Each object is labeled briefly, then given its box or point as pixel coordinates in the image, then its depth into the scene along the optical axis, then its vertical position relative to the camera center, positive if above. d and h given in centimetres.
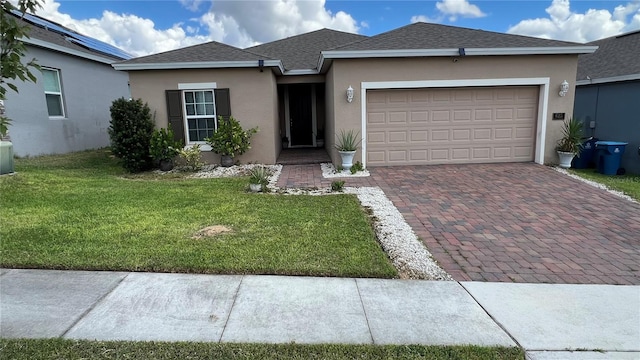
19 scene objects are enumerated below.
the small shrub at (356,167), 959 -126
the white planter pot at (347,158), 955 -100
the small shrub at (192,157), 1020 -94
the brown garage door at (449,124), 1008 -21
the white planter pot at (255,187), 767 -134
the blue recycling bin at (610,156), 943 -109
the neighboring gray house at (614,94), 1004 +53
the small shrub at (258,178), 765 -117
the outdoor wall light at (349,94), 959 +63
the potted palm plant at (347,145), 956 -68
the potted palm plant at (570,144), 983 -80
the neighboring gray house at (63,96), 1096 +99
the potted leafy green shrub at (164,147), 996 -63
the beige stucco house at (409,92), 969 +71
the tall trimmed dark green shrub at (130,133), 976 -25
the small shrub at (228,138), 1024 -45
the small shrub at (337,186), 767 -136
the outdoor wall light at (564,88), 984 +67
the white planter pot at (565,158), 986 -117
